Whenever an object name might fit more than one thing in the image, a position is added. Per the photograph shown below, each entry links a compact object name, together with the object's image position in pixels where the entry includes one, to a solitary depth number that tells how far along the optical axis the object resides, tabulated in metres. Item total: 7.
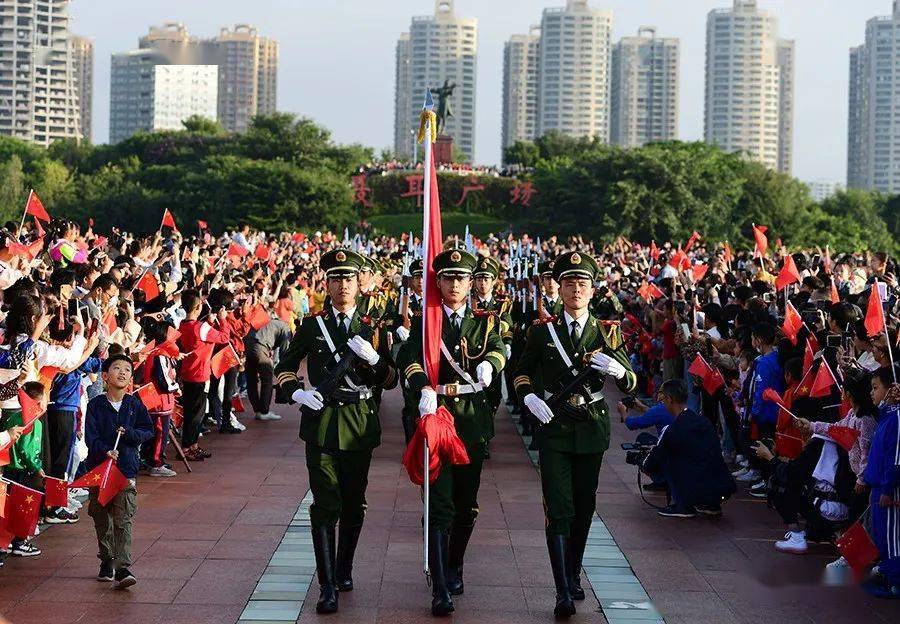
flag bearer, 7.05
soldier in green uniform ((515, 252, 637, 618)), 6.98
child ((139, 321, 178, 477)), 10.89
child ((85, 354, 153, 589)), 7.41
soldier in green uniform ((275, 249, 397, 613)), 7.05
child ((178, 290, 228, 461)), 12.01
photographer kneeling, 9.57
